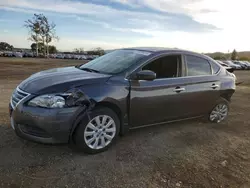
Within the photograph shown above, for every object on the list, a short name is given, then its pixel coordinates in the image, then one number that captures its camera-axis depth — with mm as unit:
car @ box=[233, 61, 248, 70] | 31490
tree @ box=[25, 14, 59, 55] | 44285
